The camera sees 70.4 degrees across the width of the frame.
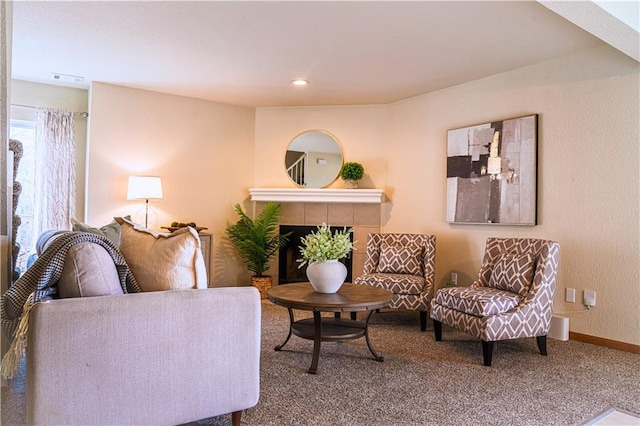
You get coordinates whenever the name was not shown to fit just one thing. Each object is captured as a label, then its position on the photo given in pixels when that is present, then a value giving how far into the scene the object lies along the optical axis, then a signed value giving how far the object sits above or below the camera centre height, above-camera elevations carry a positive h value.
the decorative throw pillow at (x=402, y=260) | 4.31 -0.41
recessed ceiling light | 4.57 +1.36
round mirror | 5.54 +0.70
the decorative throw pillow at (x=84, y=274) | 1.77 -0.25
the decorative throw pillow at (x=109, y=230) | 3.27 -0.14
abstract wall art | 3.97 +0.44
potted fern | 5.32 -0.30
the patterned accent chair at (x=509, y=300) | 3.03 -0.57
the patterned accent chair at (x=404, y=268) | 3.92 -0.48
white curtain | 4.86 +0.43
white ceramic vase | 3.05 -0.40
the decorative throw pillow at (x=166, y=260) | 1.99 -0.21
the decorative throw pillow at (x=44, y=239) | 2.74 -0.18
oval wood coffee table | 2.76 -0.54
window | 4.80 +0.30
